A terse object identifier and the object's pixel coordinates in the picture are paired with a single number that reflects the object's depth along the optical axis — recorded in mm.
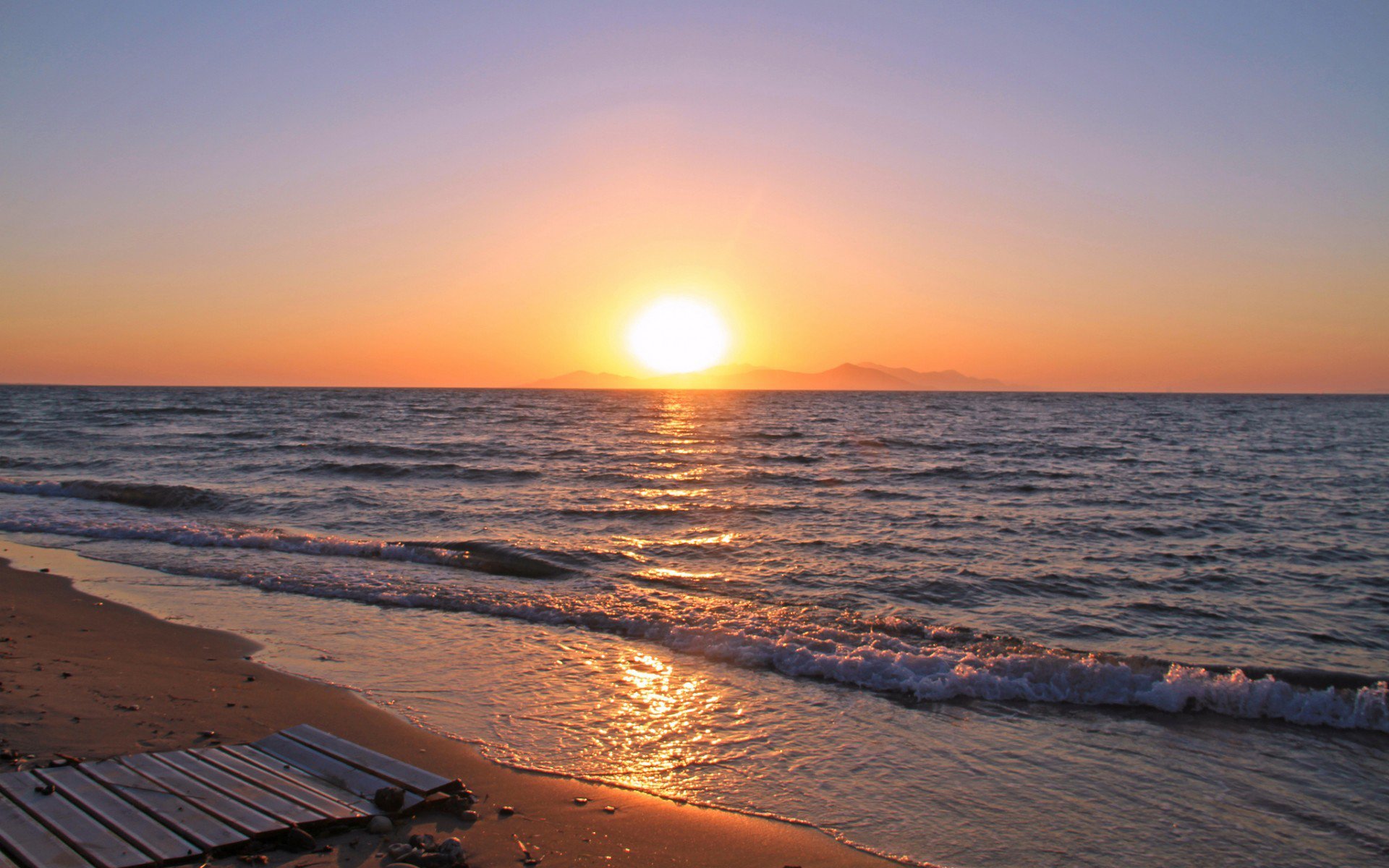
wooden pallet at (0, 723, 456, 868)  4273
